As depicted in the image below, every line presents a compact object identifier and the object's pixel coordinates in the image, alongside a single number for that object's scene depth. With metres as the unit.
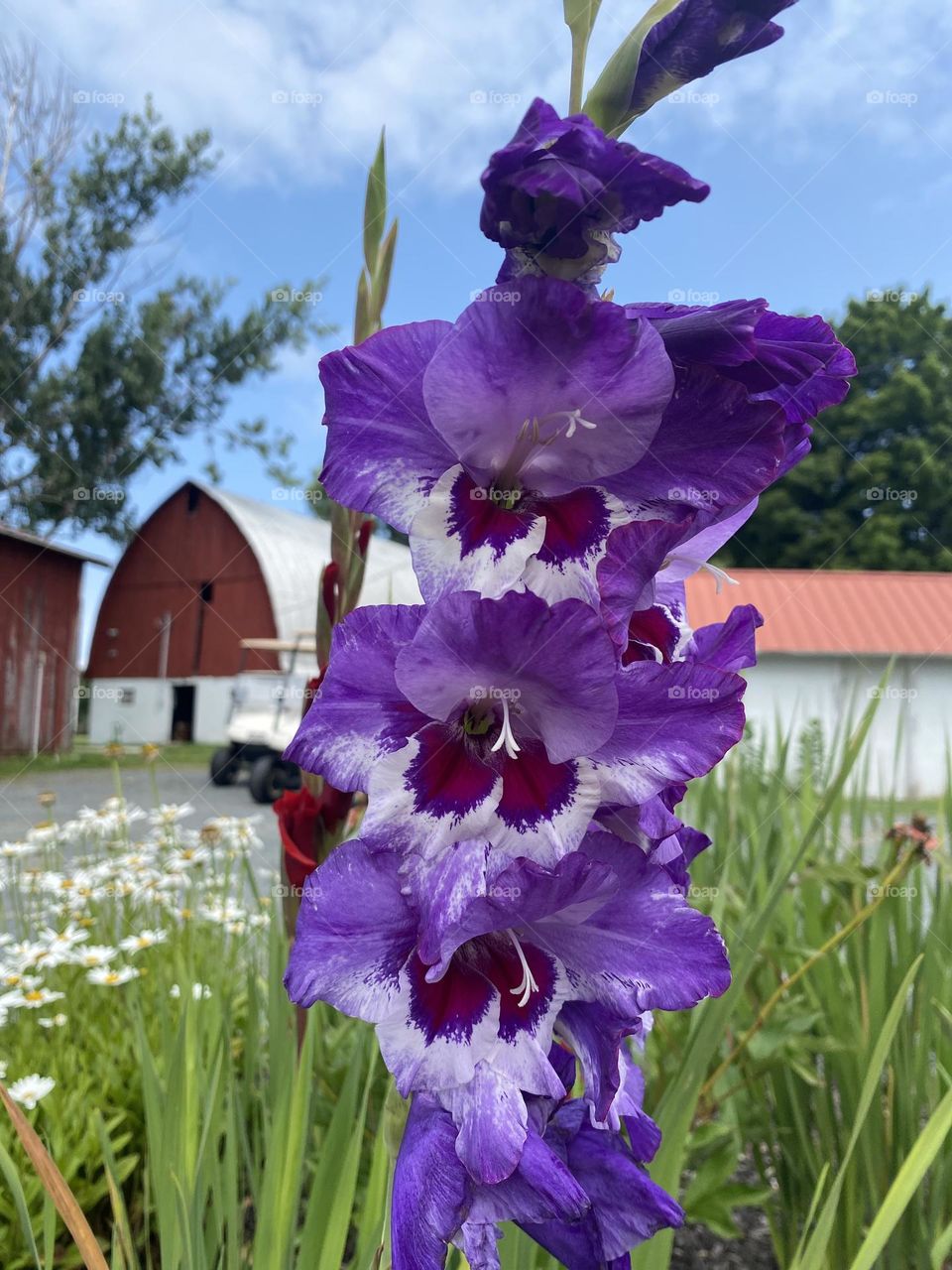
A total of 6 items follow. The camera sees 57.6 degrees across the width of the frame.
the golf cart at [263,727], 10.97
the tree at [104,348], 17.25
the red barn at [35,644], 14.94
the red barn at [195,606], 20.84
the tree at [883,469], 29.34
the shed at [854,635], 15.91
